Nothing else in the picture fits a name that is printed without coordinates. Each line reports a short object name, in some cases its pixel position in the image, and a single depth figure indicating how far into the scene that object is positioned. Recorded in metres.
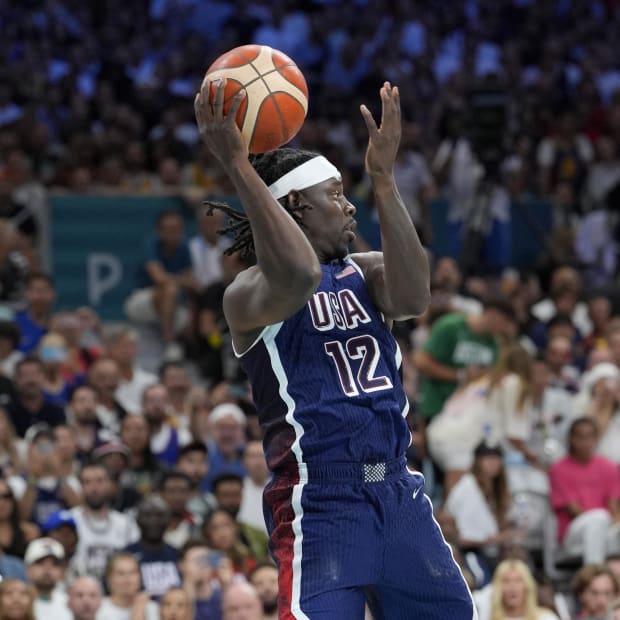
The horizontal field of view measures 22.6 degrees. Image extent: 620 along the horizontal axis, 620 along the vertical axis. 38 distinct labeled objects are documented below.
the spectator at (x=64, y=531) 9.55
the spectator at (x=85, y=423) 10.87
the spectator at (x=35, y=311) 12.37
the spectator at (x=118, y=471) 10.30
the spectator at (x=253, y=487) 10.48
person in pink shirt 10.96
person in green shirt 11.57
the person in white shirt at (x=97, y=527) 9.82
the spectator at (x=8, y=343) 11.64
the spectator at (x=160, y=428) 11.20
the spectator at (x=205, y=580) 9.30
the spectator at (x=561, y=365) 12.46
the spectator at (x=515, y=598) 9.35
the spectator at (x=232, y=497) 10.27
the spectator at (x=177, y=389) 11.88
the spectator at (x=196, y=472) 10.55
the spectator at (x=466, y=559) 9.89
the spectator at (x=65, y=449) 10.29
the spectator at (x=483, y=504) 10.60
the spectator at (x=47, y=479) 10.15
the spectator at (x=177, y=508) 10.19
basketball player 4.96
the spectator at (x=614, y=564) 9.87
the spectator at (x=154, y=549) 9.56
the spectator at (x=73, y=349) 11.99
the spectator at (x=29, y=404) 10.86
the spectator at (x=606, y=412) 11.63
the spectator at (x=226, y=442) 11.06
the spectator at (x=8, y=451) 10.27
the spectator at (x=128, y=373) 12.02
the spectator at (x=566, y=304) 13.99
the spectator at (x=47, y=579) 8.95
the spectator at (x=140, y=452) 10.73
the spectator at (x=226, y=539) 9.87
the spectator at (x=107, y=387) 11.41
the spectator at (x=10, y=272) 12.74
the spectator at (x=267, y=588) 9.15
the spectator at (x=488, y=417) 11.11
